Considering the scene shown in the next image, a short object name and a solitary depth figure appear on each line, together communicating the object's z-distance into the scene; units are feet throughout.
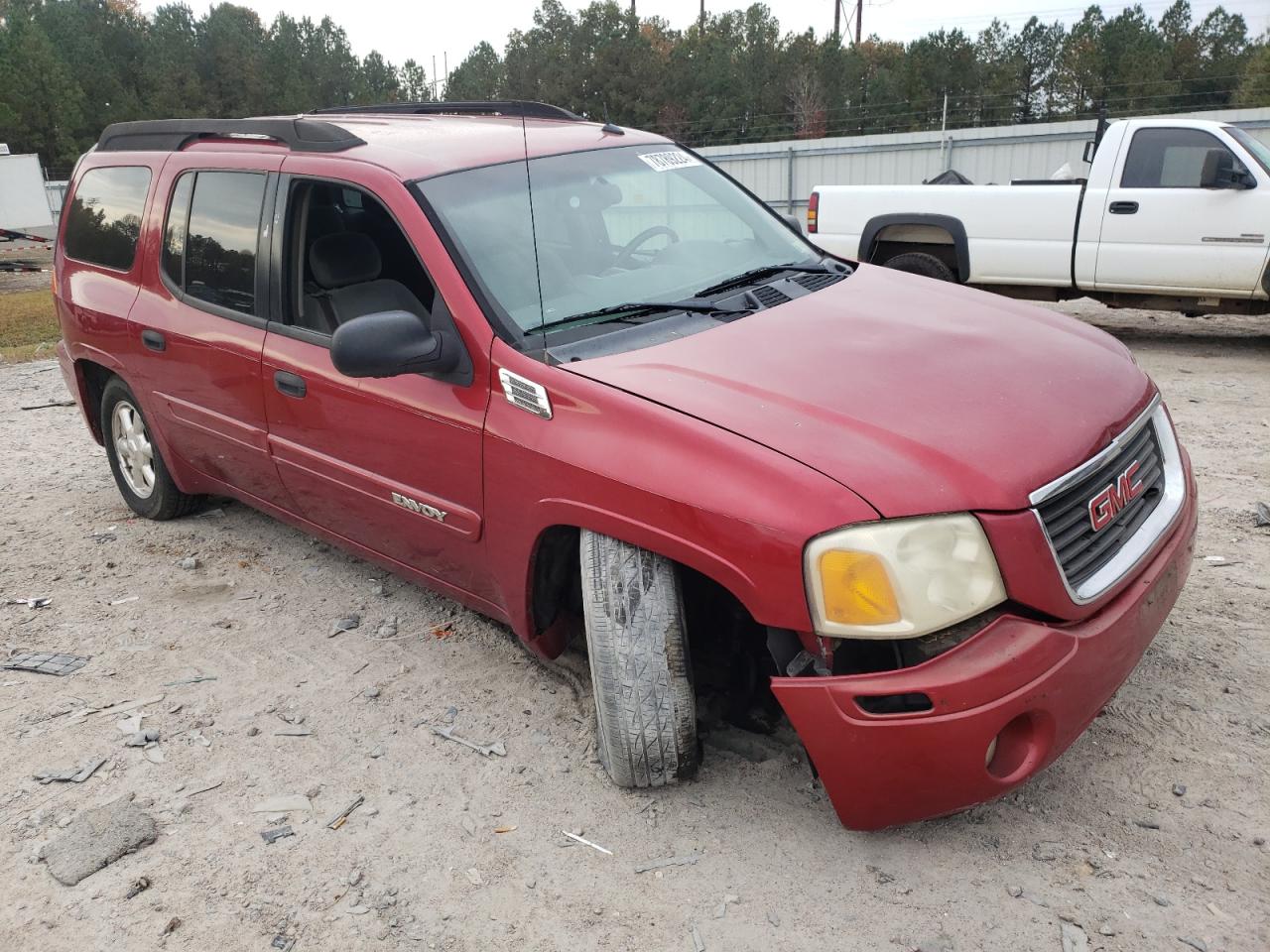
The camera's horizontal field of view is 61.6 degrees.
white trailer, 64.13
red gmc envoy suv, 7.82
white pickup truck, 26.37
